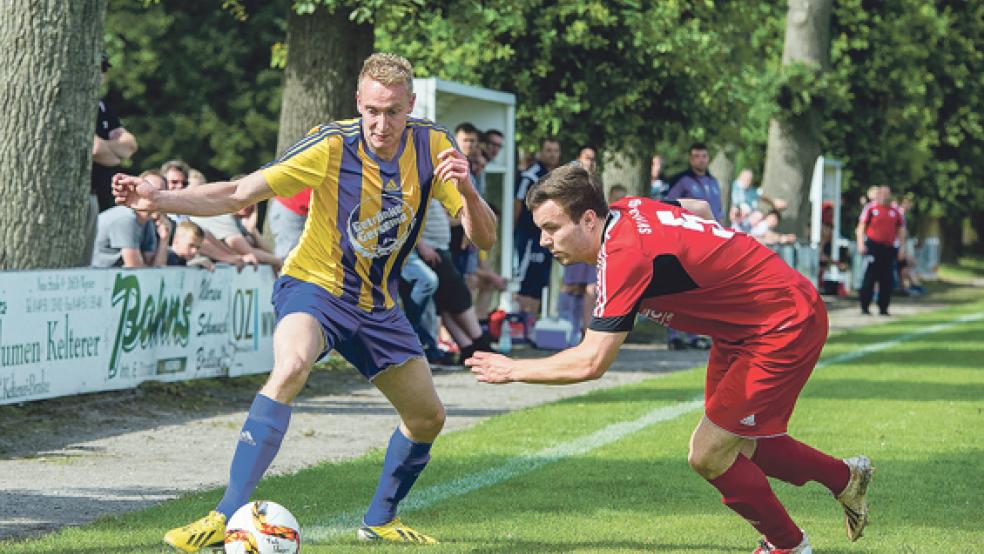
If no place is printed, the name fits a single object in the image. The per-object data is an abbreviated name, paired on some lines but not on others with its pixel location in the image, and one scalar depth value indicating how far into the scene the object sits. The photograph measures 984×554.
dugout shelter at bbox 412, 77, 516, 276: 19.61
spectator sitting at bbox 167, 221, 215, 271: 14.57
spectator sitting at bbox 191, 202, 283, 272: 15.37
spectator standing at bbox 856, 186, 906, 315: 28.67
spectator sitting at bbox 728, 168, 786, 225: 30.23
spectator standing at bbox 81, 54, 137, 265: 14.12
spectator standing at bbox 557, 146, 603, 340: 18.84
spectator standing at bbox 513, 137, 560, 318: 19.98
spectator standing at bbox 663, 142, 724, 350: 18.64
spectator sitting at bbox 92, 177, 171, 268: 13.94
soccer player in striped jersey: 7.24
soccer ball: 6.64
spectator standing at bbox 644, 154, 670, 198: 28.47
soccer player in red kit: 6.52
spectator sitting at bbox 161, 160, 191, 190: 15.29
